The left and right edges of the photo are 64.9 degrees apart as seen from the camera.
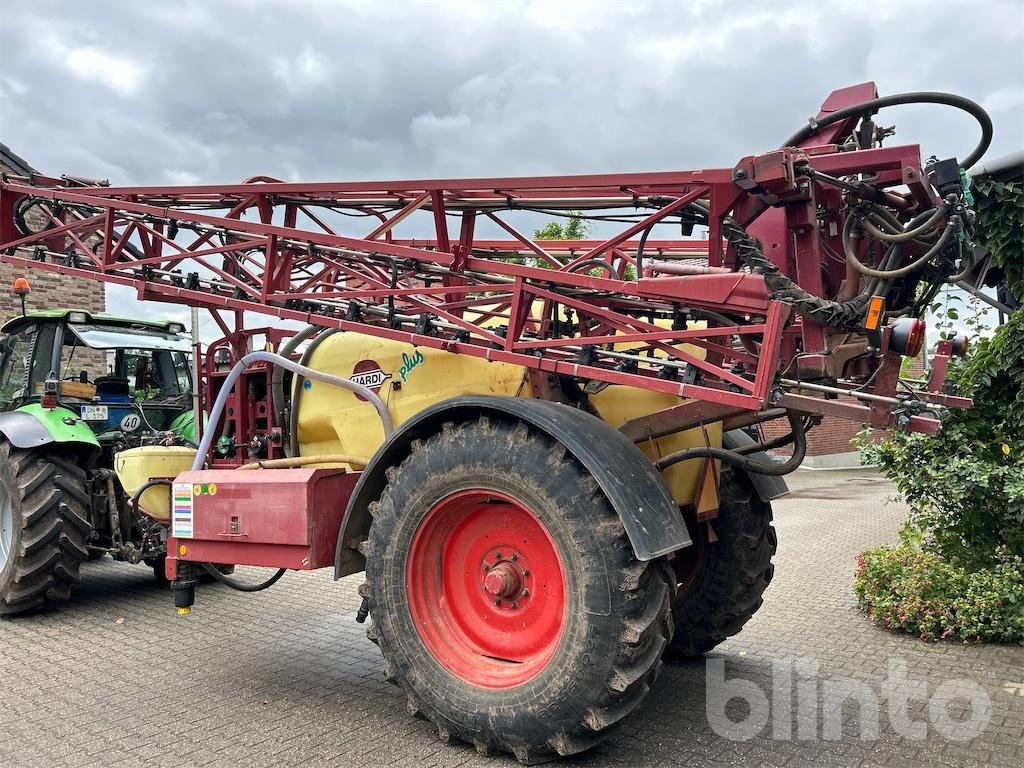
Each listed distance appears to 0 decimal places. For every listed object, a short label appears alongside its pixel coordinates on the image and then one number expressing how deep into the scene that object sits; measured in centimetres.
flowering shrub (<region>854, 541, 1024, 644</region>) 541
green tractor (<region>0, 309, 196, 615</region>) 611
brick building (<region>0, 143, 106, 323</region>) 1228
